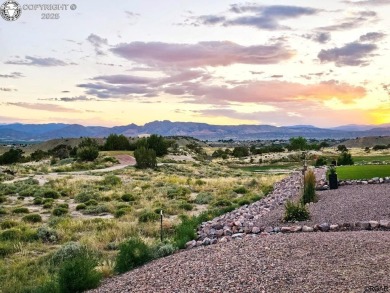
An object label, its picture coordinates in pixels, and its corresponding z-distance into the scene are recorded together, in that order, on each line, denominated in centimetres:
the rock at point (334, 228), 1414
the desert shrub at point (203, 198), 2986
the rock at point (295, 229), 1434
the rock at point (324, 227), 1418
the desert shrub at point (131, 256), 1283
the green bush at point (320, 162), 5103
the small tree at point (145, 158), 5972
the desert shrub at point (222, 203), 2780
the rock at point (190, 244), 1423
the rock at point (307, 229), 1423
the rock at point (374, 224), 1383
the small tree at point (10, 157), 7929
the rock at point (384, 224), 1362
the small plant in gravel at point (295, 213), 1619
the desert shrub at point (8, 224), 2188
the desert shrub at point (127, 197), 3128
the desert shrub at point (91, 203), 2898
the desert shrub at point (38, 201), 3023
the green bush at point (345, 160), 4538
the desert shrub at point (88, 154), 6750
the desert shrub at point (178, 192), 3214
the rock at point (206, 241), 1418
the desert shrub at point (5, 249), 1699
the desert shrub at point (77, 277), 1109
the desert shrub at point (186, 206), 2694
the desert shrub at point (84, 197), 3105
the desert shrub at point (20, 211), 2644
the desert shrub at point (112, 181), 4098
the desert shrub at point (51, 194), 3316
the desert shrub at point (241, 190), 3428
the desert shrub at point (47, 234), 1888
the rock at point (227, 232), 1490
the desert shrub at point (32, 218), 2364
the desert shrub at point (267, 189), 3088
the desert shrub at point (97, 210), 2634
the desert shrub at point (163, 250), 1368
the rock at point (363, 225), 1392
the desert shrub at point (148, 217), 2225
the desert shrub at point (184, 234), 1449
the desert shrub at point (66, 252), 1511
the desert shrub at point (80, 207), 2777
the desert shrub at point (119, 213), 2442
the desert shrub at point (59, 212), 2574
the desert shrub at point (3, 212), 2611
